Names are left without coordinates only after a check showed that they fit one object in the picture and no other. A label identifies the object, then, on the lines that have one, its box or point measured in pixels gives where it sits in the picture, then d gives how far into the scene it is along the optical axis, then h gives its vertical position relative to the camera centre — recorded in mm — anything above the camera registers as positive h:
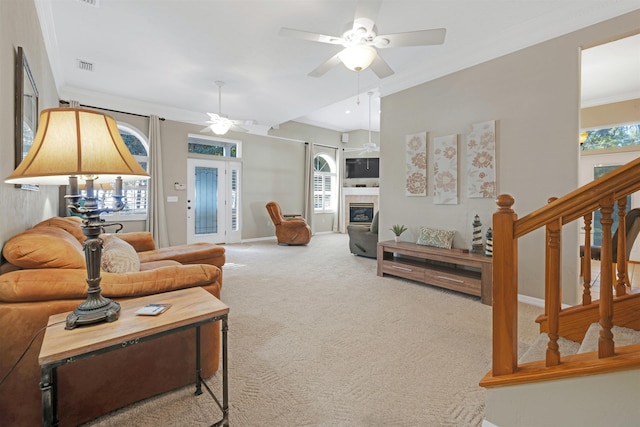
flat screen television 9359 +1328
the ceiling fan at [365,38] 2391 +1467
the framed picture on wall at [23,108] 1861 +693
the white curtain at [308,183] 8711 +750
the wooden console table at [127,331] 1029 -499
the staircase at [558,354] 1083 -602
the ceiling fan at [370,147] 7262 +1527
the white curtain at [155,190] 5953 +374
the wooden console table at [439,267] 3223 -770
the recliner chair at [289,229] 7020 -497
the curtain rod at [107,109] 5048 +1869
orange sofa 1326 -699
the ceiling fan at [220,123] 4945 +1491
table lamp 1126 +175
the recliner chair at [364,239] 5570 -606
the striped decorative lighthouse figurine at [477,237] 3547 -351
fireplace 9328 -155
